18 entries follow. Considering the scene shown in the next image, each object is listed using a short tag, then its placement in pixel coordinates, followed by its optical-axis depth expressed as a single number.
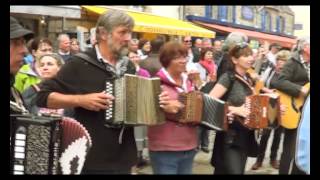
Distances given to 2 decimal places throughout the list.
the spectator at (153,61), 5.27
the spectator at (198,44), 8.86
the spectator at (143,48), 7.14
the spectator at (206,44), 8.23
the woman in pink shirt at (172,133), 3.58
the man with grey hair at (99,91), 2.92
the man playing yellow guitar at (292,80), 4.80
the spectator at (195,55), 8.28
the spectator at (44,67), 4.05
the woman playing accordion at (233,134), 3.92
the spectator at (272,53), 7.72
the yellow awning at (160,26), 10.96
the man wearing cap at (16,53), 2.79
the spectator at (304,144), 2.19
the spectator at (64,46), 6.65
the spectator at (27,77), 4.41
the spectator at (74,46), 6.81
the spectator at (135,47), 6.74
